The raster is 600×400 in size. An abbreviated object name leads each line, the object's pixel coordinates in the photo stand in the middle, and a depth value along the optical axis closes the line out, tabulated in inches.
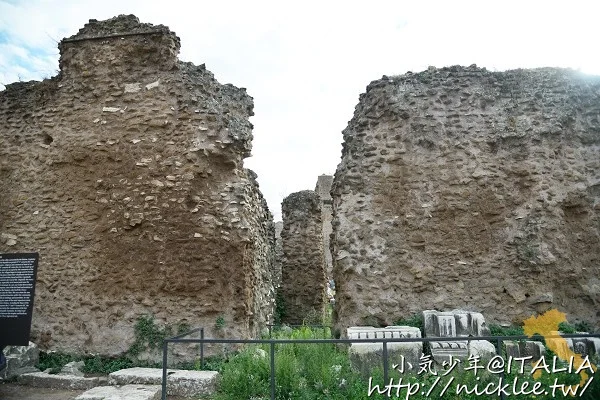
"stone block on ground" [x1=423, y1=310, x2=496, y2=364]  233.0
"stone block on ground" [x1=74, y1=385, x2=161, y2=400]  218.7
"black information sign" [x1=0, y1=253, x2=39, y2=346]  229.0
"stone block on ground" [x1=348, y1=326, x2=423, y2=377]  229.1
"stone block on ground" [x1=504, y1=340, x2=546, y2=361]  239.0
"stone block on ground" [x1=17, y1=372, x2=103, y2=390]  264.1
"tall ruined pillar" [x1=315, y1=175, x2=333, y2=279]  877.8
